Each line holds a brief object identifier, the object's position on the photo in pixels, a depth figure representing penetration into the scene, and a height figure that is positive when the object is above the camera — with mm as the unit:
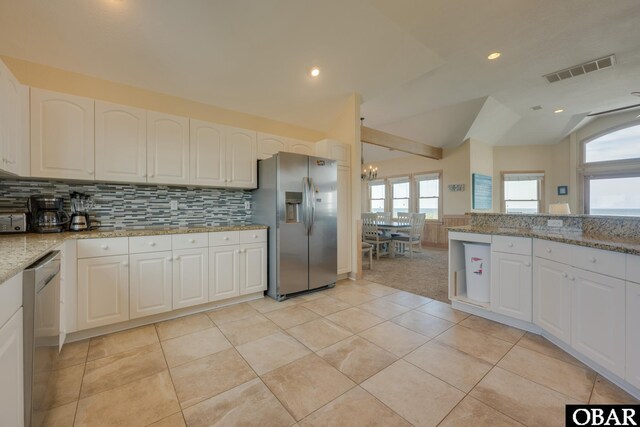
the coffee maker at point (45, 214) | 2309 -9
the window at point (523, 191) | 7090 +553
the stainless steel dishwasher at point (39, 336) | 1132 -605
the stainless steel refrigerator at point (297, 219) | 3129 -86
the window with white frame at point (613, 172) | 5793 +909
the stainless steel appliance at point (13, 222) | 2143 -76
